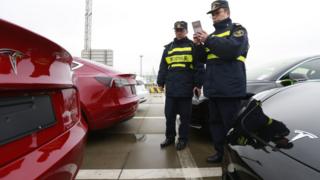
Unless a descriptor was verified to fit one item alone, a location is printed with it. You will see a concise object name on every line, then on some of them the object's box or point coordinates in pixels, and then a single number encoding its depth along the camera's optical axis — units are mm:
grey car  2738
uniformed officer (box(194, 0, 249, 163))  2204
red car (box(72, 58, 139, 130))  2749
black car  806
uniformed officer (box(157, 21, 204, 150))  2857
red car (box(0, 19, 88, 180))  784
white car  5201
